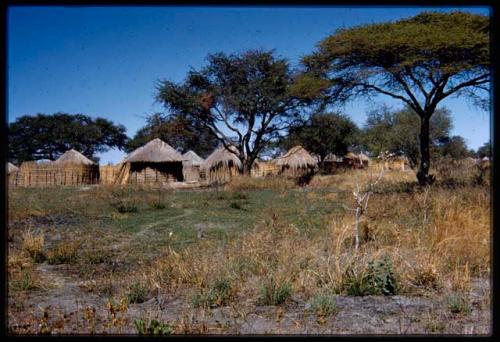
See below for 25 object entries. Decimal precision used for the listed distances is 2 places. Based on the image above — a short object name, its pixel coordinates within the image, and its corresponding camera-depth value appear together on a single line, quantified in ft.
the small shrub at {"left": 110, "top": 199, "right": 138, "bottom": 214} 38.70
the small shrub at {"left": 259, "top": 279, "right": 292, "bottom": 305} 13.39
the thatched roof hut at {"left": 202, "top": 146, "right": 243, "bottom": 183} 119.34
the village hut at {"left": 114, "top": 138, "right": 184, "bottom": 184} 100.32
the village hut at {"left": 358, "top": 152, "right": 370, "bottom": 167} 179.30
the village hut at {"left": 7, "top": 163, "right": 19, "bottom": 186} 108.02
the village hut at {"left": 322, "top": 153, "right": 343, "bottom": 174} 148.17
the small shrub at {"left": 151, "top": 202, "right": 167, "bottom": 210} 41.27
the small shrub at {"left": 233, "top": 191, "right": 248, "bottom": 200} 50.20
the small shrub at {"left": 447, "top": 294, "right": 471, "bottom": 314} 11.99
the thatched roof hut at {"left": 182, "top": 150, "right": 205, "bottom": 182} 130.28
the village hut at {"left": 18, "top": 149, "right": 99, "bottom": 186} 107.55
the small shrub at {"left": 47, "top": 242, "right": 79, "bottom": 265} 20.36
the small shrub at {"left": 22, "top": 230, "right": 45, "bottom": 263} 20.72
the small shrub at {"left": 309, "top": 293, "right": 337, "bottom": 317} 12.15
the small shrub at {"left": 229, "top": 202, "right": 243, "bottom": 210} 41.17
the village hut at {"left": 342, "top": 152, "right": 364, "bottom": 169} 158.67
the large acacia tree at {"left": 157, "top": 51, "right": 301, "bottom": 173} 92.79
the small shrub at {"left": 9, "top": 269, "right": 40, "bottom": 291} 15.57
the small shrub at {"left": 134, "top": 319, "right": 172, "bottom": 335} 10.54
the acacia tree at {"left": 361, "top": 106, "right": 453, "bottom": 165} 119.03
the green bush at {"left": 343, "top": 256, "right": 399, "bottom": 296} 14.08
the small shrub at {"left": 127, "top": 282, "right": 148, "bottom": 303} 14.02
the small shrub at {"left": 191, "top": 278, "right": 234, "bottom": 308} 13.15
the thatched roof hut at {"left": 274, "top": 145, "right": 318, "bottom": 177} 129.90
